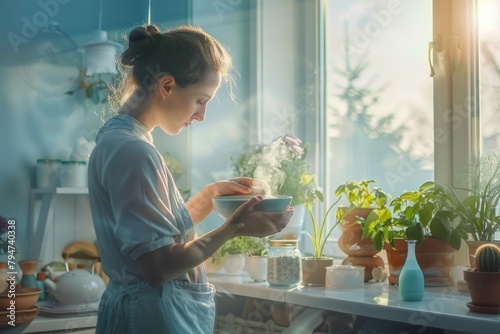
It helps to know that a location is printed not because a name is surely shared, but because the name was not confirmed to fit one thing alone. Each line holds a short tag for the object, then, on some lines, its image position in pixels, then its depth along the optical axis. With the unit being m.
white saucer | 2.40
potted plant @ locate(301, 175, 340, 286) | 2.13
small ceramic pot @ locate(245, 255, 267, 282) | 2.26
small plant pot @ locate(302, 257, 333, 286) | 2.13
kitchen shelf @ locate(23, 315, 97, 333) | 2.31
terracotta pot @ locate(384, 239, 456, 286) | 1.96
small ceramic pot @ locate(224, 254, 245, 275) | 2.44
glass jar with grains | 2.13
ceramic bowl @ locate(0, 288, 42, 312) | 2.23
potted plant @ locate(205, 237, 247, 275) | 2.44
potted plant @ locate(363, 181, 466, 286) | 1.93
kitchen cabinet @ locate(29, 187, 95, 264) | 2.71
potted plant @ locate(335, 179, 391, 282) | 2.16
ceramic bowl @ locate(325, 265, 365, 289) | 2.04
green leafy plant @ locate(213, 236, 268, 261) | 2.40
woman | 1.16
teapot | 2.44
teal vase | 1.77
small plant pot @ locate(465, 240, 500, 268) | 1.79
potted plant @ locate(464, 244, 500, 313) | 1.57
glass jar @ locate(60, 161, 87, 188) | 2.69
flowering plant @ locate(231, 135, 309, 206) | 2.43
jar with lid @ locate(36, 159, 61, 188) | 2.70
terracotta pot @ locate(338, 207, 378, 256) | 2.16
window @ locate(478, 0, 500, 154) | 2.04
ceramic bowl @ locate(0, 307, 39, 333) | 2.21
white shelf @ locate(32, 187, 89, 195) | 2.64
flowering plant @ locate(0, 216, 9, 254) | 2.61
